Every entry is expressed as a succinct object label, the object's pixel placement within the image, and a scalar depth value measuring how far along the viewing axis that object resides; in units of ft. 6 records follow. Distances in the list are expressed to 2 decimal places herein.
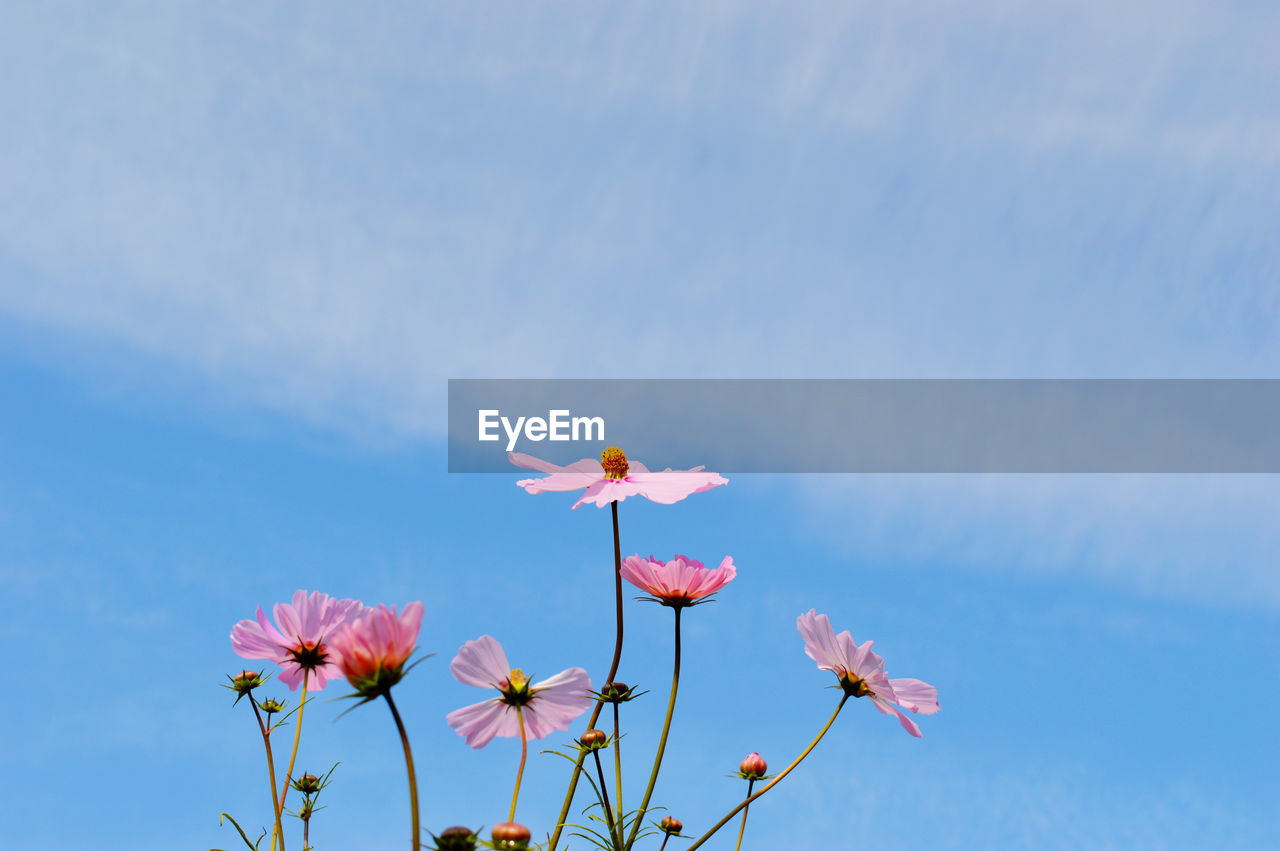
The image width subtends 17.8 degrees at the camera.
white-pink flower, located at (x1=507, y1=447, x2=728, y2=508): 4.83
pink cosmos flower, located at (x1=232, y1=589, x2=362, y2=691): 4.79
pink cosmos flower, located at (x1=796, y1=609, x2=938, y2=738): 4.82
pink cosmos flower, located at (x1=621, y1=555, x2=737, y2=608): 4.81
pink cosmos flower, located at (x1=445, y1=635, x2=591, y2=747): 4.70
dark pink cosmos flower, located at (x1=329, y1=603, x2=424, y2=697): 4.39
